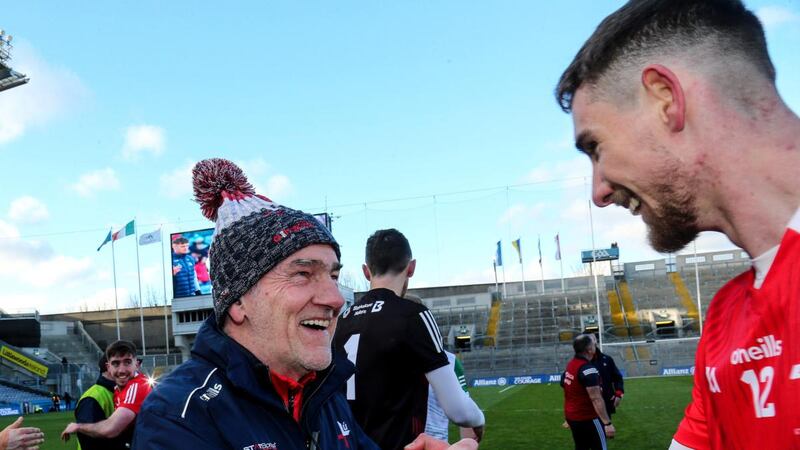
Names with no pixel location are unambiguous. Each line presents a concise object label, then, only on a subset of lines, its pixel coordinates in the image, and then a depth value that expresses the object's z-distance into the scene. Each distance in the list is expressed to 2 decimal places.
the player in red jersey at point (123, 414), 5.79
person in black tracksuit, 10.82
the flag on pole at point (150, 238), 44.35
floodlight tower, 34.92
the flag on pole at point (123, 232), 42.67
